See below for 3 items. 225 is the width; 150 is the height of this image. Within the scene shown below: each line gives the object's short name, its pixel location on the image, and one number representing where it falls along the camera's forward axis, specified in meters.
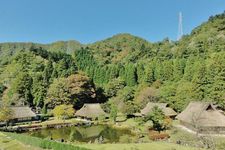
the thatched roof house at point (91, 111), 66.69
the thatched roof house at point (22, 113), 60.04
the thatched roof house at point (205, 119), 43.34
